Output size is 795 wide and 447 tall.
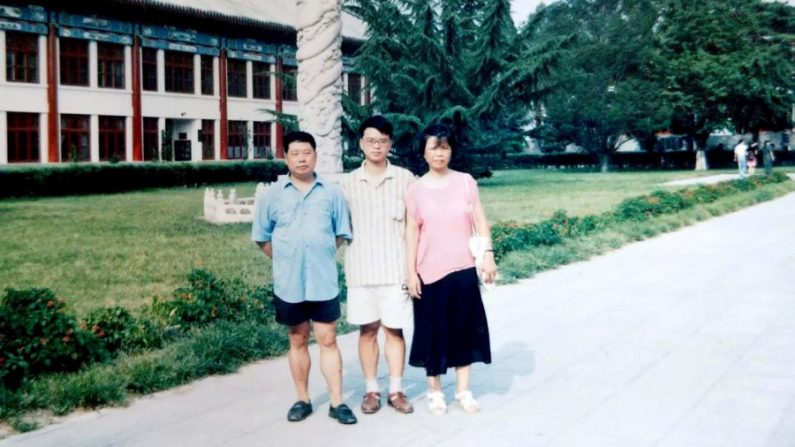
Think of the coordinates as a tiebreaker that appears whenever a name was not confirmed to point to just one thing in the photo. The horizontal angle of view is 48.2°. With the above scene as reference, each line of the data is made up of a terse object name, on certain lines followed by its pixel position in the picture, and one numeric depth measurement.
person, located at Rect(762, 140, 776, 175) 32.28
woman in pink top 4.98
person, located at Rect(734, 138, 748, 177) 32.84
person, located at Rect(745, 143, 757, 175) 37.97
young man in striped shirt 4.99
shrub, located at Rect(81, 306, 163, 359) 6.48
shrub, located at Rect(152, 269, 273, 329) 7.32
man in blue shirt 4.83
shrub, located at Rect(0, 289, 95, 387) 5.63
